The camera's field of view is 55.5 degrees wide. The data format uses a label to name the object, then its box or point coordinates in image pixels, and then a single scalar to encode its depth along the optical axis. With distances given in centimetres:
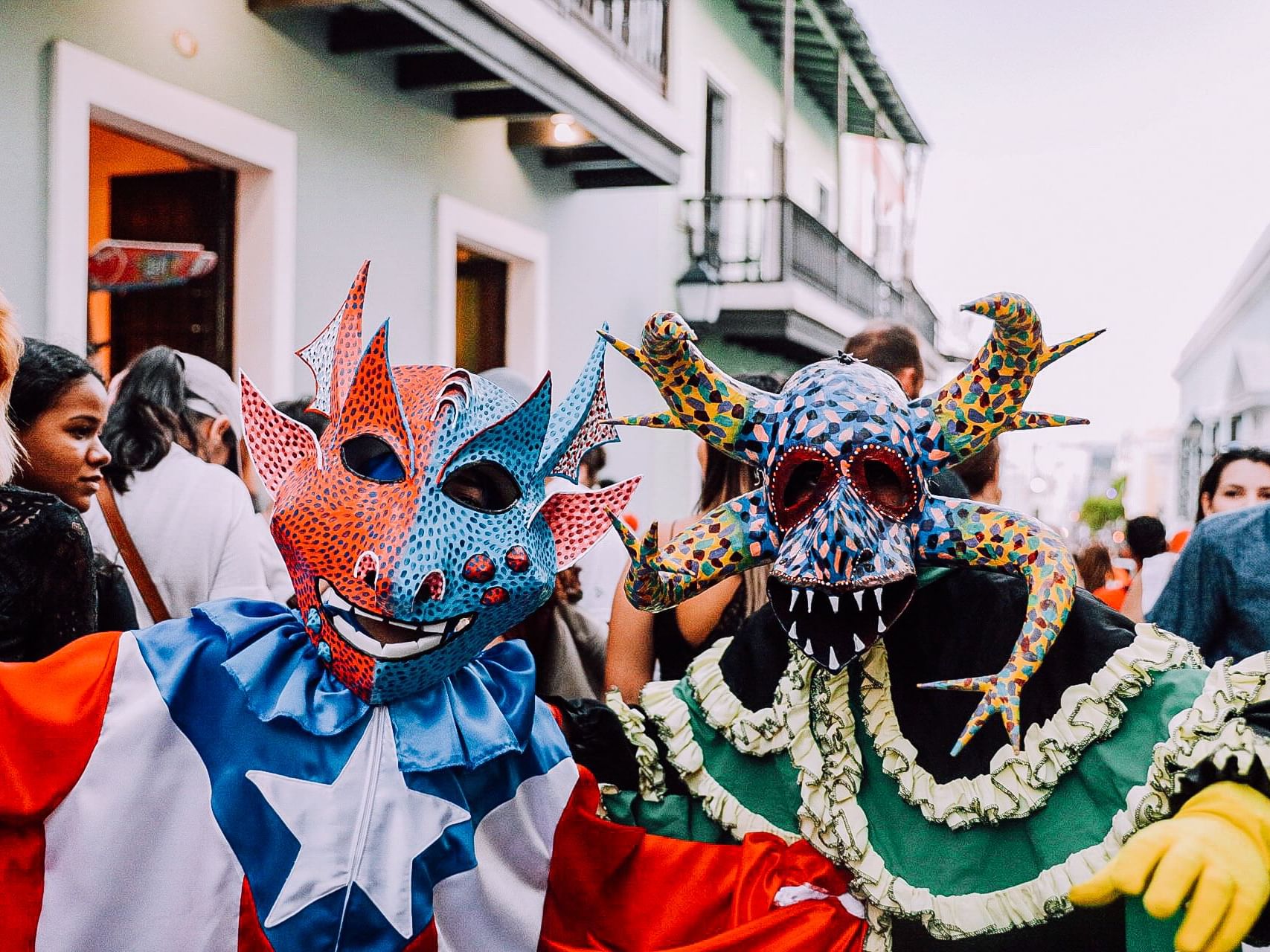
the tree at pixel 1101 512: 2662
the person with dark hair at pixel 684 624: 245
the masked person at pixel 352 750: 155
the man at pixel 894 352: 280
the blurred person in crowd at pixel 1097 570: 576
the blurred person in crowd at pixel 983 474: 273
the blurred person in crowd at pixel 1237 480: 412
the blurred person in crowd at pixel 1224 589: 299
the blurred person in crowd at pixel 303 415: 336
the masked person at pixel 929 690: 151
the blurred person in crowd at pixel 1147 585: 439
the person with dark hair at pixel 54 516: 190
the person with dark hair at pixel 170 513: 279
